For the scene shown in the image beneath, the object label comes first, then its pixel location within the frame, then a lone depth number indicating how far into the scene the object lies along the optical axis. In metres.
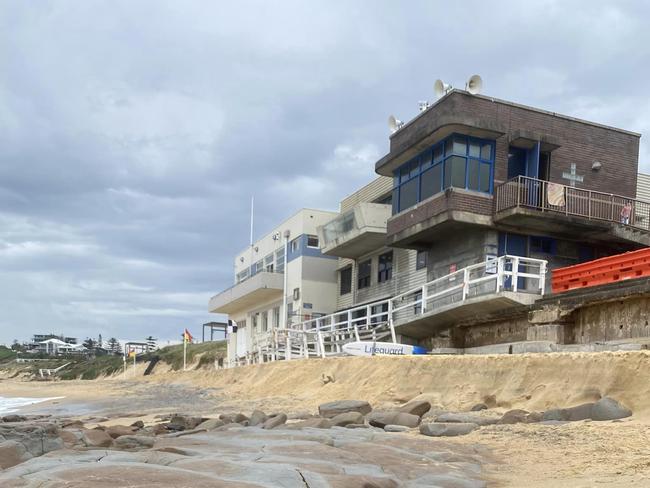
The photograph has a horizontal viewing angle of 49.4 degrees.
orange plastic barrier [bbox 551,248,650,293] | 16.28
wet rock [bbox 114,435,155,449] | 8.25
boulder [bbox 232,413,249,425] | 11.62
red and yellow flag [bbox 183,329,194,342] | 47.21
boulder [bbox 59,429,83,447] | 9.00
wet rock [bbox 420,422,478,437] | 9.09
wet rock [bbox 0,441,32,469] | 7.09
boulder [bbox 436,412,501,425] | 9.75
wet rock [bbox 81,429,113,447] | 8.66
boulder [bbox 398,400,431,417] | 10.99
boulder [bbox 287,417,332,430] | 9.95
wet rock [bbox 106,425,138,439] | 9.82
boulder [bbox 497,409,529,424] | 9.60
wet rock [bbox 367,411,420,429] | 10.16
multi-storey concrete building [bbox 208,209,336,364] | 35.34
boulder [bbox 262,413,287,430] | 10.33
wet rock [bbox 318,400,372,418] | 11.77
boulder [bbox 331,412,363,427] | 10.53
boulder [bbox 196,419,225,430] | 10.67
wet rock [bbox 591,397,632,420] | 8.87
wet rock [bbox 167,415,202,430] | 11.74
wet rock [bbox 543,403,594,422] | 9.12
